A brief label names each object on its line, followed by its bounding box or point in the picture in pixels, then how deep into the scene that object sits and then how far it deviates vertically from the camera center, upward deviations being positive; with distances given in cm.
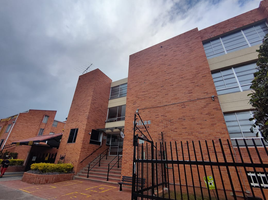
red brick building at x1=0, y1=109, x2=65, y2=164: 1735 +487
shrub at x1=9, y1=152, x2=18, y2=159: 1510 +40
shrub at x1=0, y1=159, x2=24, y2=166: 1244 -28
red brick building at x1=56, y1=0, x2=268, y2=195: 676 +426
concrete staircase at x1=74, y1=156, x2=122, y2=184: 795 -67
